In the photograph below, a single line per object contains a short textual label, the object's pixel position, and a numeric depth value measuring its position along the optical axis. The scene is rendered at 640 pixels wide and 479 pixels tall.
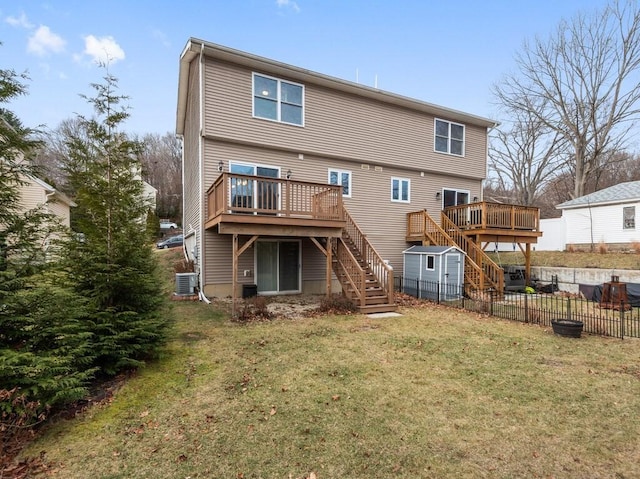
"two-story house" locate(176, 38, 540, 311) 10.01
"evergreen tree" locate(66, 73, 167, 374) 4.91
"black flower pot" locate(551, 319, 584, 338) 6.99
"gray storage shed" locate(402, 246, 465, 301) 11.74
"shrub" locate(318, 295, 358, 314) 9.31
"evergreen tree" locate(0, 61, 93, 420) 3.54
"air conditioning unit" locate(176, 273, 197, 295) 10.97
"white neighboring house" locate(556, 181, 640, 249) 17.48
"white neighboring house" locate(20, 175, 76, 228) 17.16
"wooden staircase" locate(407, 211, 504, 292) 11.88
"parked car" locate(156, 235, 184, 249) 29.77
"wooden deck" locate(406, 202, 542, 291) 12.33
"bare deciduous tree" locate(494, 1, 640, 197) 22.62
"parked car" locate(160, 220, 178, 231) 38.79
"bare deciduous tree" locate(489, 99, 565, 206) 28.67
